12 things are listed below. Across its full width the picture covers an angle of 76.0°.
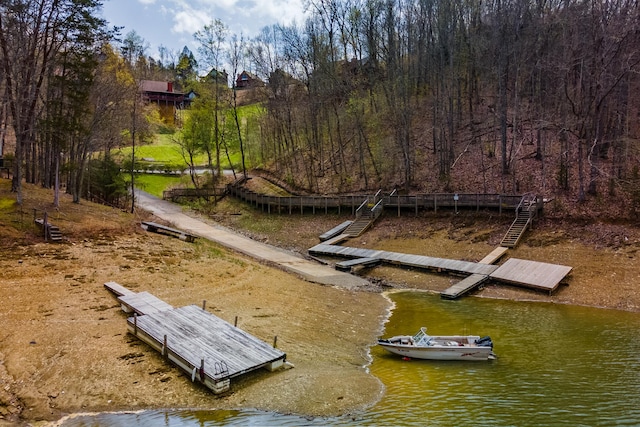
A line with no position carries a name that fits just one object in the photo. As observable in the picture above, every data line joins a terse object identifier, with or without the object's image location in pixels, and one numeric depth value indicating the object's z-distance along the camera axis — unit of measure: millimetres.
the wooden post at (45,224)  19845
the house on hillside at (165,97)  74375
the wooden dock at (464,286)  18688
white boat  12109
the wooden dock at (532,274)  18797
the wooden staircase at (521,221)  23438
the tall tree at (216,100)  46781
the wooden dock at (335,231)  29719
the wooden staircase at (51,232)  19875
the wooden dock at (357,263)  23500
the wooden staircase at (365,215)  29834
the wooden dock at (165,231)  25766
